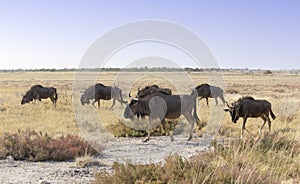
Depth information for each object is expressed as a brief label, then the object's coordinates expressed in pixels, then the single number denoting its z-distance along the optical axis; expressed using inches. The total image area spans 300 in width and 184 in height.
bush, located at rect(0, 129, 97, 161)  440.8
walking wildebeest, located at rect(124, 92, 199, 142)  598.9
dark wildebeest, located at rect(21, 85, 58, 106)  1133.1
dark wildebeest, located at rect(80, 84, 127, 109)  1061.8
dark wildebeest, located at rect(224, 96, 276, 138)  623.5
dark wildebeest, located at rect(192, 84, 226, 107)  1138.0
